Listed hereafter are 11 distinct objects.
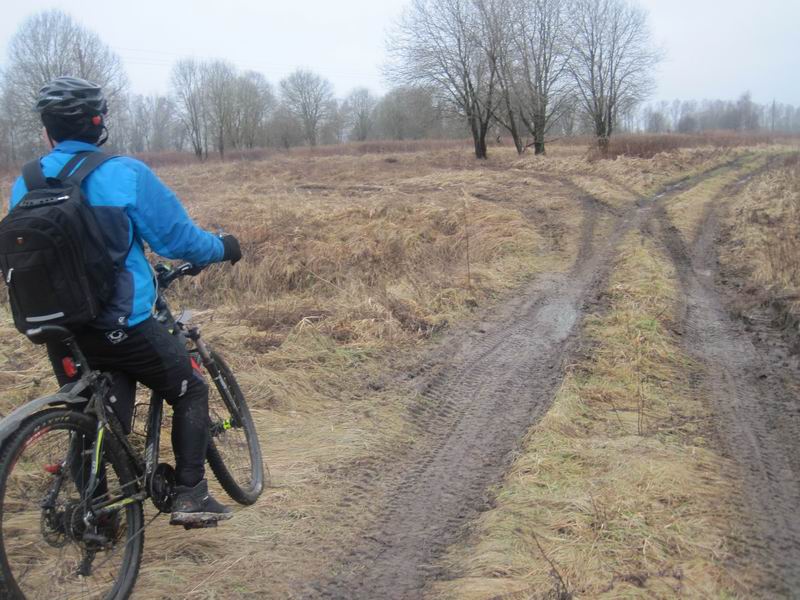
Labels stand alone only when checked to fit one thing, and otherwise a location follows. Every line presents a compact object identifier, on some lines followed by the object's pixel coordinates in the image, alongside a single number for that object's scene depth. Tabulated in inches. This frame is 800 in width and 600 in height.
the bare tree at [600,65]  1409.9
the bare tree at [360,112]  2955.2
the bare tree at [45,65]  1489.9
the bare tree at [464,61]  1127.6
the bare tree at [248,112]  2449.6
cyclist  92.9
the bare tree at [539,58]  1184.8
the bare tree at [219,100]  2415.1
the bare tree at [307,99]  2765.7
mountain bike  84.7
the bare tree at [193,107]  2420.0
